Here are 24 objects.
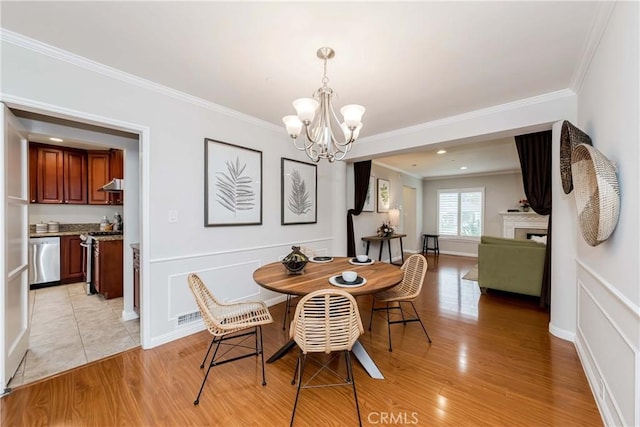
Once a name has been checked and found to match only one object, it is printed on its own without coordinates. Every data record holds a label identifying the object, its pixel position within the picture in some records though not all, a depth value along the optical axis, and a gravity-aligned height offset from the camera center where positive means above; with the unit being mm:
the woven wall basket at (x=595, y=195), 1379 +99
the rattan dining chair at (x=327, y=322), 1563 -690
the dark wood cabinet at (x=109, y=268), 3703 -859
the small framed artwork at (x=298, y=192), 3709 +255
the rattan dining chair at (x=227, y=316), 1823 -838
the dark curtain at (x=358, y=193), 4957 +328
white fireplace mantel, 6332 -254
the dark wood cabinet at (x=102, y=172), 5051 +703
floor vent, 2690 -1143
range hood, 4188 +363
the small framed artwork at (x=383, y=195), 6243 +359
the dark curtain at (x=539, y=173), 3104 +459
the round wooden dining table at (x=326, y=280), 1859 -558
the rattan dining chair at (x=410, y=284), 2498 -733
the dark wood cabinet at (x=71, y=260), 4590 -932
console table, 5577 -628
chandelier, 1836 +676
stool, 7805 -1024
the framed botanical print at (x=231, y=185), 2881 +283
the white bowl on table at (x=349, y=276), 1995 -507
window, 7594 -41
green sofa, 3658 -788
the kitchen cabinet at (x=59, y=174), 4613 +598
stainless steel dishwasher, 4332 -889
